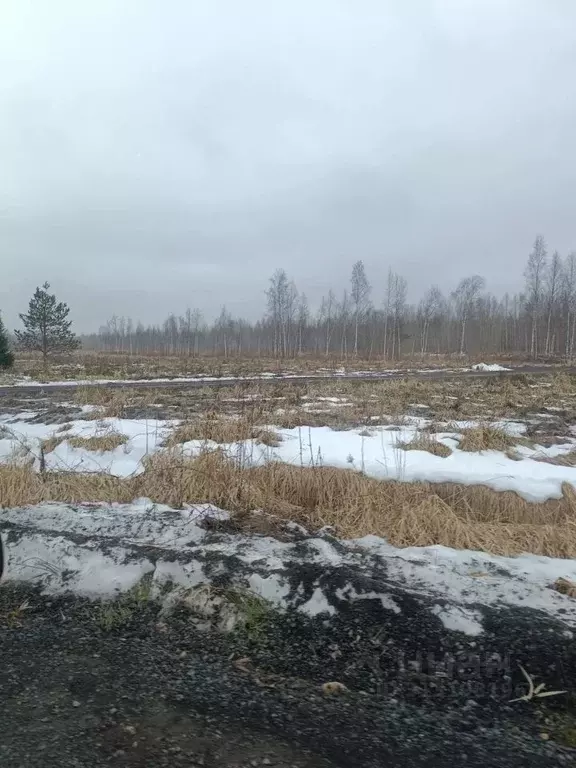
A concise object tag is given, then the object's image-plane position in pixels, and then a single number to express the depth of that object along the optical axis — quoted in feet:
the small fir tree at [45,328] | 120.78
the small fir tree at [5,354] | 106.11
